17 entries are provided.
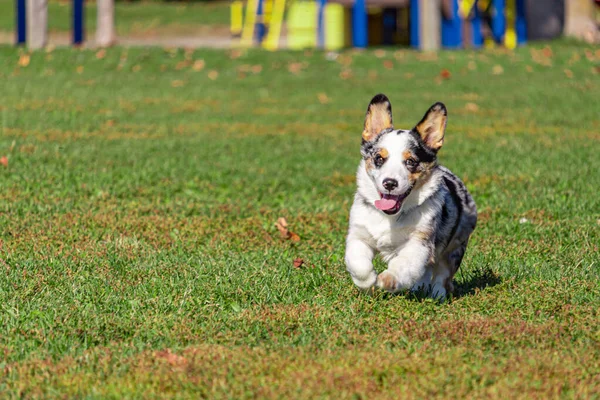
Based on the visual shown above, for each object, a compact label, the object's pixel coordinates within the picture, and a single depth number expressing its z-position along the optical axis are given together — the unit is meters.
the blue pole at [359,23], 25.22
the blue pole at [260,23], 29.25
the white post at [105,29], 22.43
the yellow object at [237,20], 30.88
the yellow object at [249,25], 29.38
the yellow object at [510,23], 26.95
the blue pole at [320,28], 27.84
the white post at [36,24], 20.89
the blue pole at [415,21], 26.70
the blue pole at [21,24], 22.61
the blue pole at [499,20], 26.81
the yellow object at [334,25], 28.66
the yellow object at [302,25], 29.30
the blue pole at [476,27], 27.17
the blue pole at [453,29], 26.02
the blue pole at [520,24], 27.25
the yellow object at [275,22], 28.02
